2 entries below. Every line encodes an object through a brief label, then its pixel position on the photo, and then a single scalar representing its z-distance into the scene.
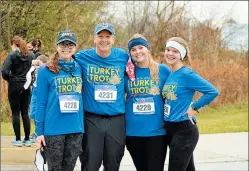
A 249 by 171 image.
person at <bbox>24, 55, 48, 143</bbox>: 7.59
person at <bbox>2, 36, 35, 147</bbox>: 8.11
